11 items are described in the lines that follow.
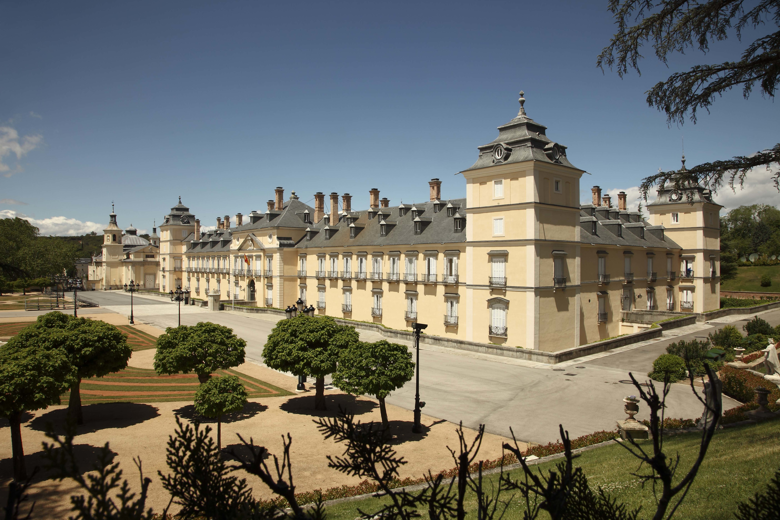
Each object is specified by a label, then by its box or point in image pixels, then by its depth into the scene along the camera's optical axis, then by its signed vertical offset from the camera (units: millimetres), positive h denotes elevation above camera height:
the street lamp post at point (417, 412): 15917 -4919
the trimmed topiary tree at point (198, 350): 17000 -2931
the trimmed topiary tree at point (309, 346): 17375 -2935
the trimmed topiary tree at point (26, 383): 11766 -2843
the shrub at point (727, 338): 27141 -4448
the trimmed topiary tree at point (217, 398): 14789 -4044
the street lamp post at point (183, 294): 62822 -3321
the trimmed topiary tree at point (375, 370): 15312 -3377
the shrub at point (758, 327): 29500 -4191
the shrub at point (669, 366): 21359 -4748
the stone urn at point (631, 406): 15016 -4518
